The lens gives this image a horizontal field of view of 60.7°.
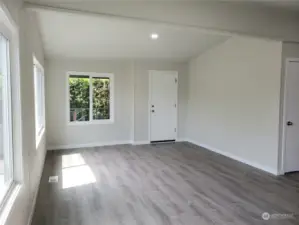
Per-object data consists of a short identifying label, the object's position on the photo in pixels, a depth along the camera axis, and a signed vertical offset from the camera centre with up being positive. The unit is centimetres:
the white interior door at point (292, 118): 435 -35
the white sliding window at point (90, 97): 638 +0
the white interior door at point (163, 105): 692 -21
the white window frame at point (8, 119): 218 -19
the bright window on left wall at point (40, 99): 445 -3
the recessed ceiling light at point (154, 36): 490 +120
